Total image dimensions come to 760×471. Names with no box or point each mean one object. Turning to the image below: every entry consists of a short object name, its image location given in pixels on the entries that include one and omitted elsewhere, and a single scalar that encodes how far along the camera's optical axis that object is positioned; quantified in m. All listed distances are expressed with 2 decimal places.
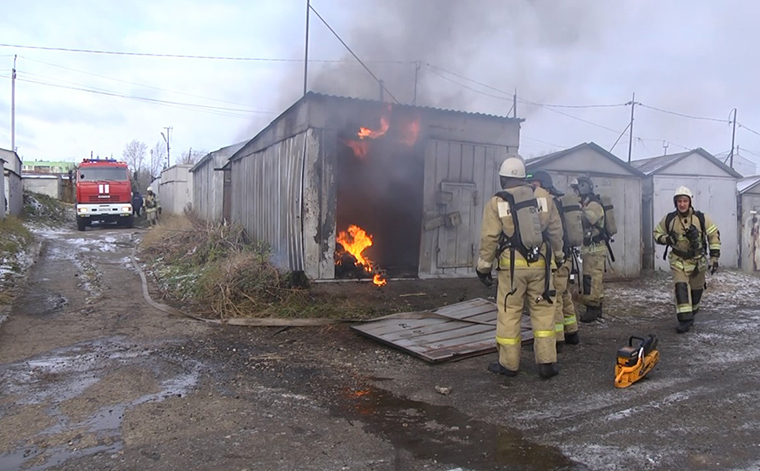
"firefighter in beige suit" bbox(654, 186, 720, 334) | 6.27
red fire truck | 18.64
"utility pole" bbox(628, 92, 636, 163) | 21.46
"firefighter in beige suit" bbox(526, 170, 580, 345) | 5.43
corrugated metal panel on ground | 5.16
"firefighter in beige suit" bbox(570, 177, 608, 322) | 6.72
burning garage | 7.41
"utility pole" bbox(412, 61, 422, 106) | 9.06
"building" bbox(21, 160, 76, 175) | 74.06
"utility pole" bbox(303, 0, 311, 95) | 8.28
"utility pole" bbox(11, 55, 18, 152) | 34.09
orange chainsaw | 4.14
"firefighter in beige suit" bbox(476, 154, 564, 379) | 4.46
